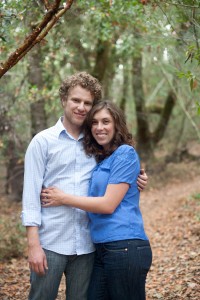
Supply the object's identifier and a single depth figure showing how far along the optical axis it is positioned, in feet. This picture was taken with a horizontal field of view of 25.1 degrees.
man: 11.40
